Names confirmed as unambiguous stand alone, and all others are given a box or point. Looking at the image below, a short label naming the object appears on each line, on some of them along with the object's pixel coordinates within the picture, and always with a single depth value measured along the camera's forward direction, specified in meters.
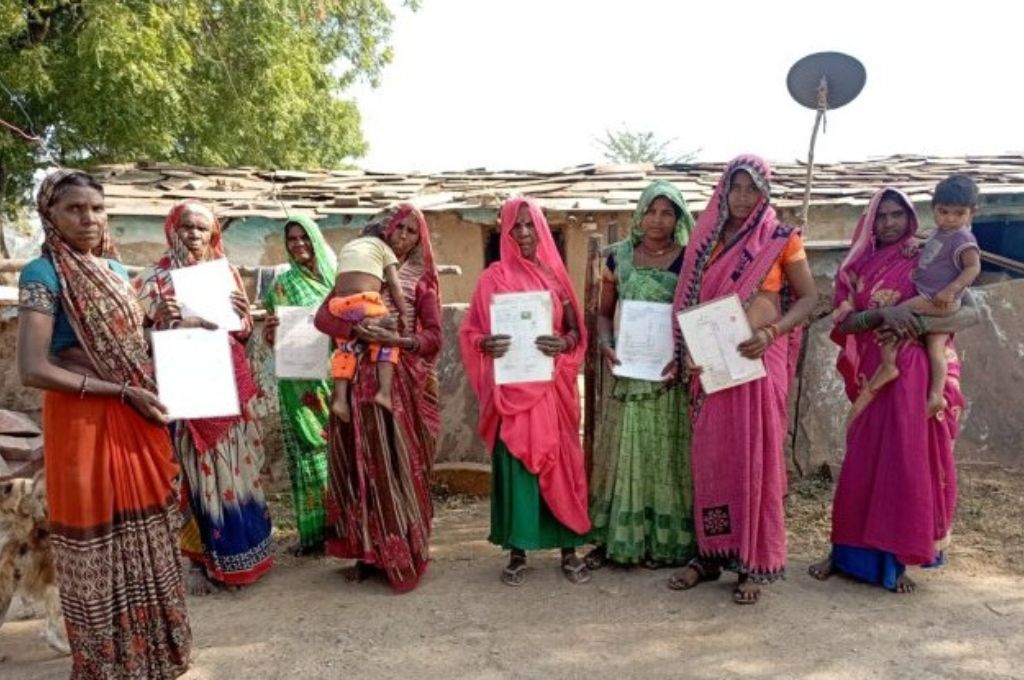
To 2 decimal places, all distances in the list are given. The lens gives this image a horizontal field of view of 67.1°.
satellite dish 4.65
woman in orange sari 2.67
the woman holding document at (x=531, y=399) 3.82
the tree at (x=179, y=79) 9.15
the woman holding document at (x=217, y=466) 3.68
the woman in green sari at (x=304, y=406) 4.36
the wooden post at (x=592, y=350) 4.25
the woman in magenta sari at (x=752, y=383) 3.48
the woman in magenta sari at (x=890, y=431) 3.53
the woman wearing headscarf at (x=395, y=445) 3.76
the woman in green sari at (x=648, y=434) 3.77
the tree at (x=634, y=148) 26.81
